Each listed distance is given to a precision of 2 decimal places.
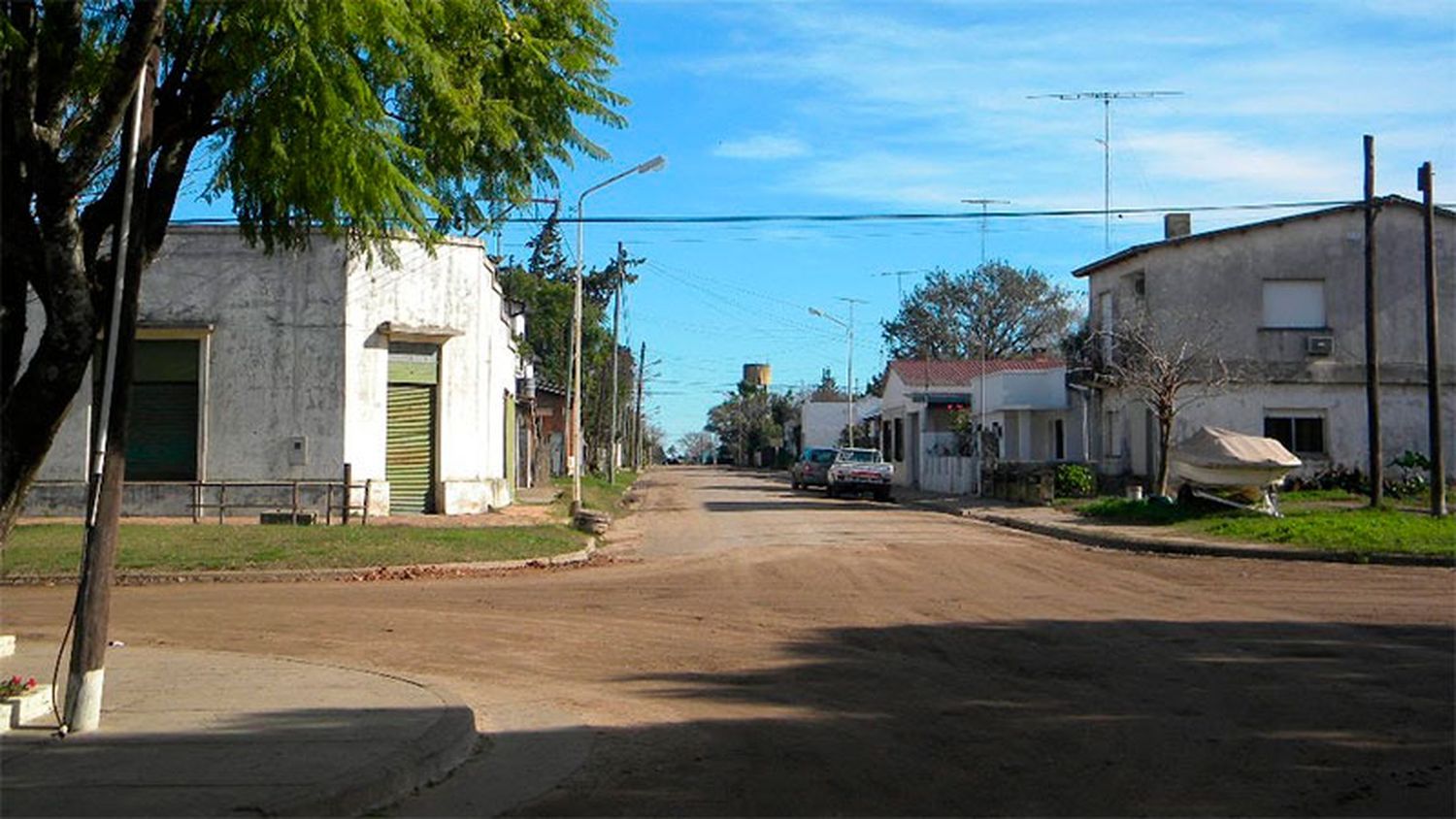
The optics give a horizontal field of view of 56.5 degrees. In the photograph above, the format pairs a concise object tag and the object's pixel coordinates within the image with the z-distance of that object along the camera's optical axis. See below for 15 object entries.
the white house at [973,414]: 46.50
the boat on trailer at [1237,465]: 28.45
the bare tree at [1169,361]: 32.88
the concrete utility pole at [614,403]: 52.25
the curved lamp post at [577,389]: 30.45
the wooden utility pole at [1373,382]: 27.80
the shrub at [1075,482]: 38.22
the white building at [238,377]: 27.00
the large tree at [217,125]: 8.62
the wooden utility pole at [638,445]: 81.98
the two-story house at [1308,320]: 35.31
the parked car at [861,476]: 45.16
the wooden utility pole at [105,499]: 8.09
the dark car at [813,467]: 52.41
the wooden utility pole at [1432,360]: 25.95
